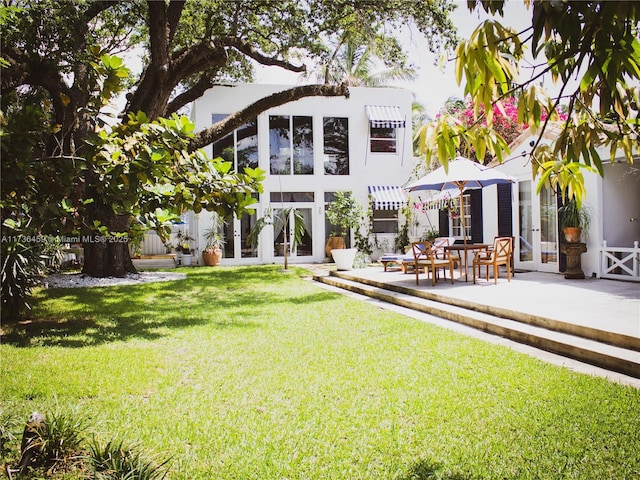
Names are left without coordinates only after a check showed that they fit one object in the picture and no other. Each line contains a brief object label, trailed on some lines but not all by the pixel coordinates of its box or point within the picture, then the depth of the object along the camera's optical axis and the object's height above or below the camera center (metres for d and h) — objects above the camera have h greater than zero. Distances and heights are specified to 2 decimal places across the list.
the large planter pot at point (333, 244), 19.39 -0.30
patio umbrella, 9.47 +1.23
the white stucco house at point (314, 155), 19.61 +3.60
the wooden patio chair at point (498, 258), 9.77 -0.53
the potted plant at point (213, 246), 18.92 -0.25
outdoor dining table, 10.00 -0.29
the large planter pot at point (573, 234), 10.59 -0.06
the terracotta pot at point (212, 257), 18.92 -0.70
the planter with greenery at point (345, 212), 17.36 +0.93
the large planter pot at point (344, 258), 14.23 -0.65
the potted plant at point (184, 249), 19.44 -0.37
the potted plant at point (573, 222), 10.62 +0.21
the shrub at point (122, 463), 2.71 -1.33
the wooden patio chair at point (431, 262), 9.92 -0.60
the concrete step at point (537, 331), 4.78 -1.26
